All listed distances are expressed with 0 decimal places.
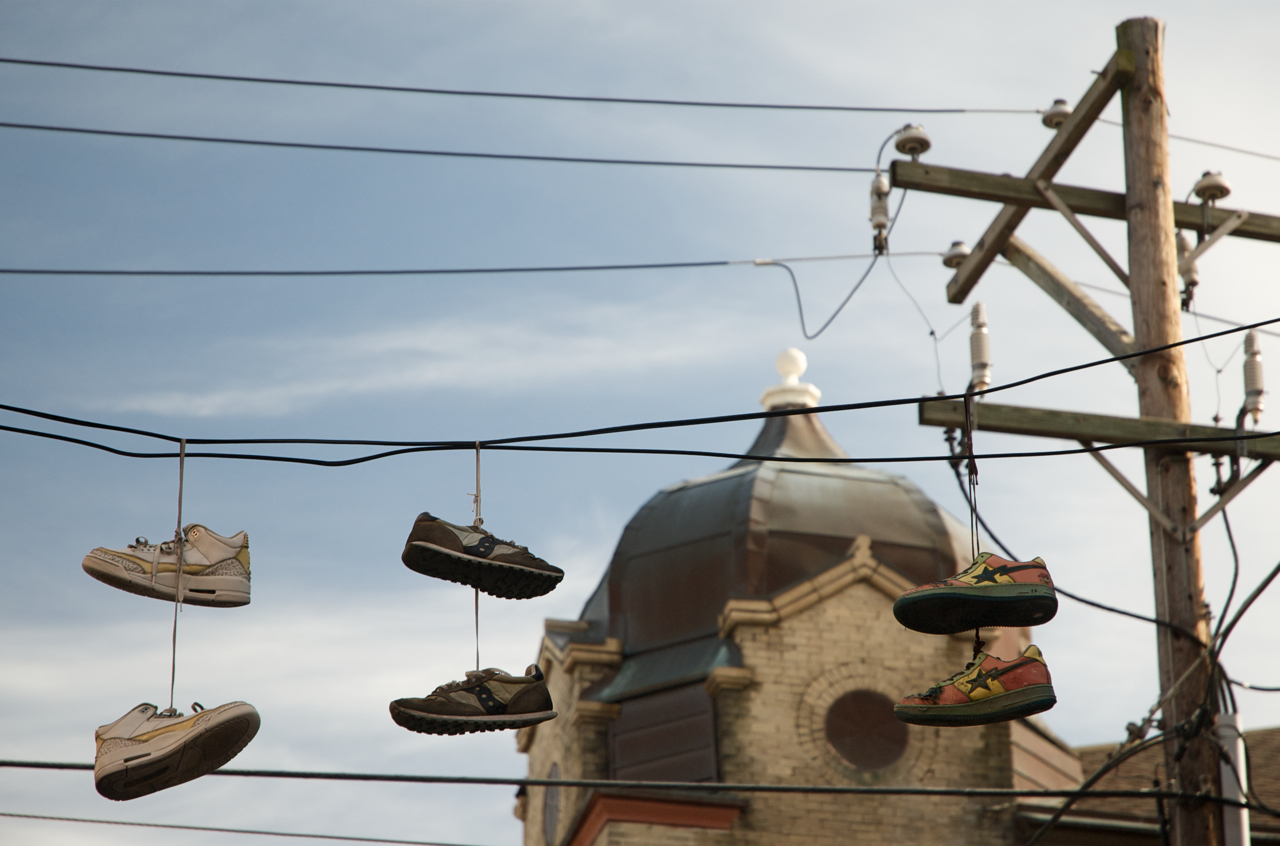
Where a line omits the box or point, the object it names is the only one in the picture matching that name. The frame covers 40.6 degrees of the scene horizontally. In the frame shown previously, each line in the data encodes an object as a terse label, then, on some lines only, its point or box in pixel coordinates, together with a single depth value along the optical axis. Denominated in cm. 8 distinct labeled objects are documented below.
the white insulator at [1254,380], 1113
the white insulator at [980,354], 1141
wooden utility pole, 991
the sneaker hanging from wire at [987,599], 788
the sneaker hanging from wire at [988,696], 805
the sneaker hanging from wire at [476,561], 823
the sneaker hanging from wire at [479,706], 824
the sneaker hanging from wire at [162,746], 775
